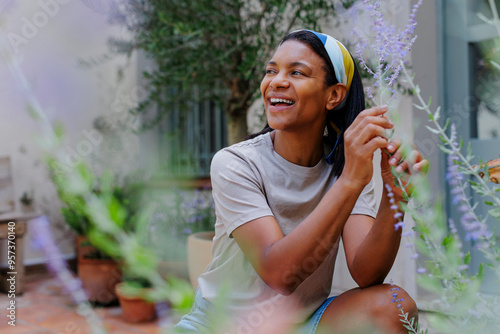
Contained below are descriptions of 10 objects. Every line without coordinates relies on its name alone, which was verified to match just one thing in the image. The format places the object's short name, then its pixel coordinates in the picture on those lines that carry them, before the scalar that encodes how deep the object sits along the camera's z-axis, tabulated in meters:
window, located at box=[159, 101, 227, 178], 4.83
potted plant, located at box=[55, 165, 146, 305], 3.75
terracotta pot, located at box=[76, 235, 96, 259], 3.91
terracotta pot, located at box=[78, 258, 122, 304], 3.79
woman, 1.23
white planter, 2.71
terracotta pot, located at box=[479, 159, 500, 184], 0.89
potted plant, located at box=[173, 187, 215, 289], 2.76
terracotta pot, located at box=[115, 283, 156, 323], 3.28
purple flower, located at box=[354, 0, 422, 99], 0.69
